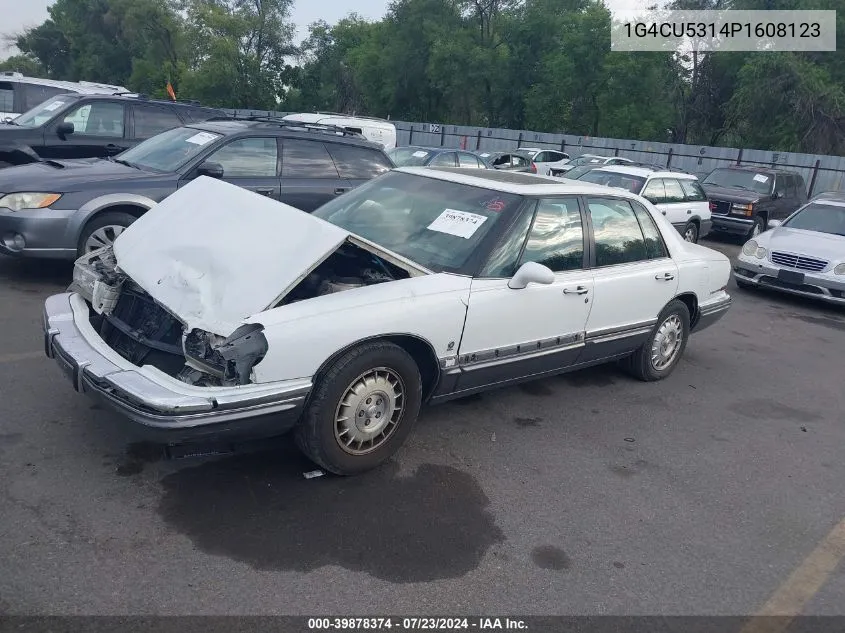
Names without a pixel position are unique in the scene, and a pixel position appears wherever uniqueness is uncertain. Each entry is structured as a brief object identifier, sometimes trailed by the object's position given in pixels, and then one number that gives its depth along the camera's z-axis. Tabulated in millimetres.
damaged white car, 3361
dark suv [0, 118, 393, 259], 6359
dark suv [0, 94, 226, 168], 8523
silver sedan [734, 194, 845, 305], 9359
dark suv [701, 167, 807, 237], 15141
